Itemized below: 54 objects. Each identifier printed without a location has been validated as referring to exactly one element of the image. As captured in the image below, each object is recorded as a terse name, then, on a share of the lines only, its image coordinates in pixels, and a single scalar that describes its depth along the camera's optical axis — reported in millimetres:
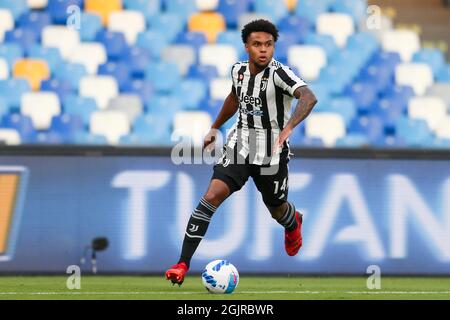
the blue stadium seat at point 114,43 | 15875
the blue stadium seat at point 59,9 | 16062
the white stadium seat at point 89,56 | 15617
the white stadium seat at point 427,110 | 16094
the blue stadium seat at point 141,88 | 15334
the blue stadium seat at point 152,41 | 16062
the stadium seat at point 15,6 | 16047
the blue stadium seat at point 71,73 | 15367
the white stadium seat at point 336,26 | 16797
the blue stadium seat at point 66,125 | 14578
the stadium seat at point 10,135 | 14227
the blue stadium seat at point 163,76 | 15547
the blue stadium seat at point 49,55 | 15516
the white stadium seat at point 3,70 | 15231
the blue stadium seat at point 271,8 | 16625
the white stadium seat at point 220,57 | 15914
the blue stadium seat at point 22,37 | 15750
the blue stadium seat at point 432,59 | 17000
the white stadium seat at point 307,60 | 16125
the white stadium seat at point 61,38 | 15781
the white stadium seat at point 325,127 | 15289
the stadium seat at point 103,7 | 16297
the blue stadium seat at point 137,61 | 15781
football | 8773
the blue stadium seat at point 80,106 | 14930
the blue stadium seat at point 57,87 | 15070
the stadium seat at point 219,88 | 15453
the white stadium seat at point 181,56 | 15961
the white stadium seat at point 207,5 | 16672
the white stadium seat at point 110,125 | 14688
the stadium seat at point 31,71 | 15258
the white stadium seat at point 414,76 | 16594
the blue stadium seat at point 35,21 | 15922
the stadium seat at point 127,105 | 15023
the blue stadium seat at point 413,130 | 15766
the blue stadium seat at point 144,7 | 16500
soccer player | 8742
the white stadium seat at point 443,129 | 15898
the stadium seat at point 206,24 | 16438
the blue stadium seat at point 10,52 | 15500
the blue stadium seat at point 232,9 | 16641
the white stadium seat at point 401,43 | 17094
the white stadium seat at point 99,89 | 15219
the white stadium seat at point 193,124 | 14570
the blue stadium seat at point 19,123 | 14445
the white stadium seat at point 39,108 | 14766
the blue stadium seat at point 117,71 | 15445
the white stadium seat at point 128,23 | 16156
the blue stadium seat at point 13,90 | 14914
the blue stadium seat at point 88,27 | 15922
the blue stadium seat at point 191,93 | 15289
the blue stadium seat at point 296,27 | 16562
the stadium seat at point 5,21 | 15852
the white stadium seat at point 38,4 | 16234
